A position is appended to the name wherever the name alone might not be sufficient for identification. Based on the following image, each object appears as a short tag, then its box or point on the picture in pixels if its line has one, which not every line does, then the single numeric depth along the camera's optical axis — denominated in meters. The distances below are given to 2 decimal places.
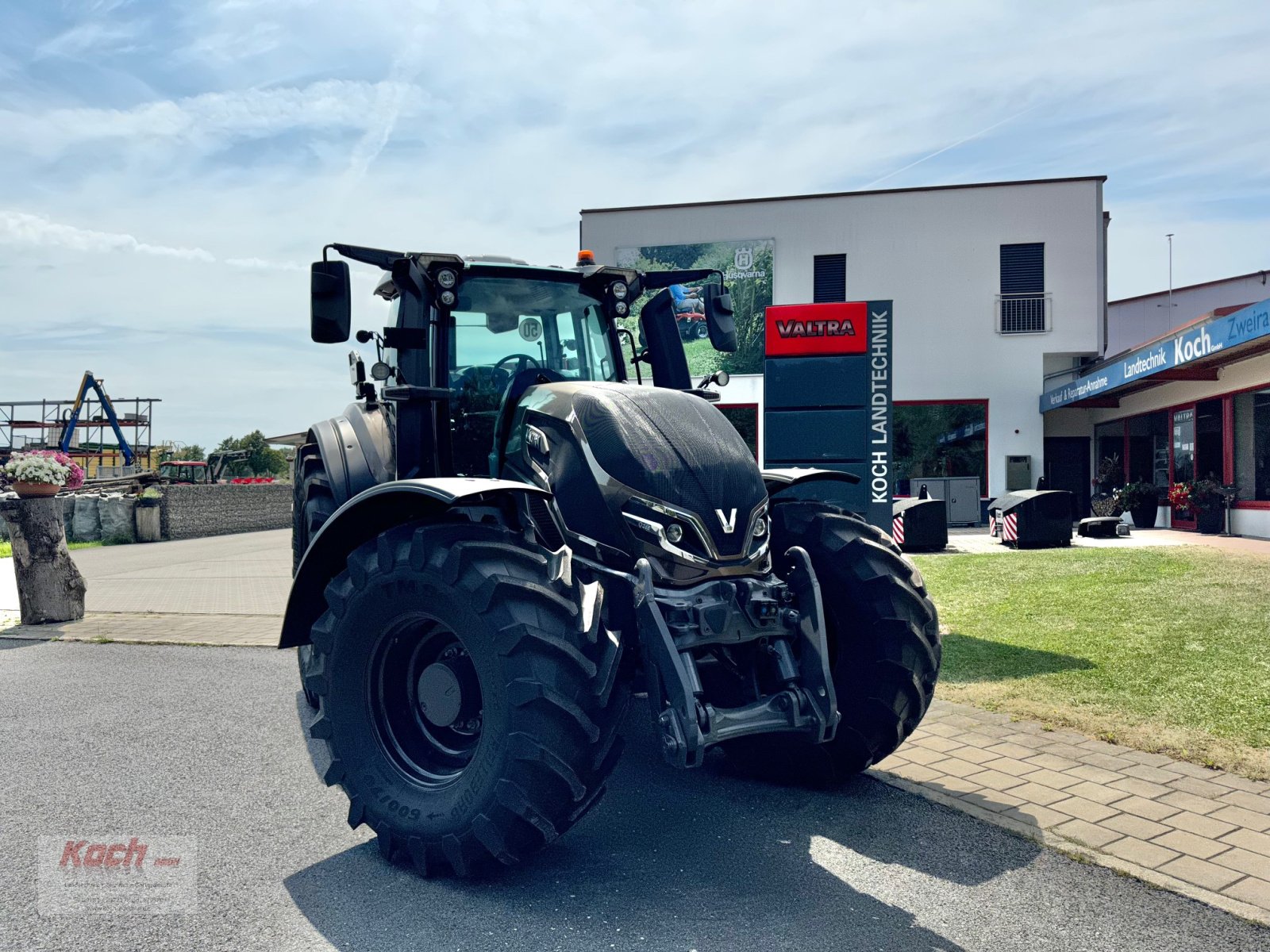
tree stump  10.00
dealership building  27.52
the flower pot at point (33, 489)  9.91
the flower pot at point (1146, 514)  22.78
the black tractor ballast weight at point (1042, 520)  17.53
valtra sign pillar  9.35
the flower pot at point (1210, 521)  19.47
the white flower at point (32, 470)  9.85
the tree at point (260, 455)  54.88
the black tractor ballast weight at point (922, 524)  17.38
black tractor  3.28
